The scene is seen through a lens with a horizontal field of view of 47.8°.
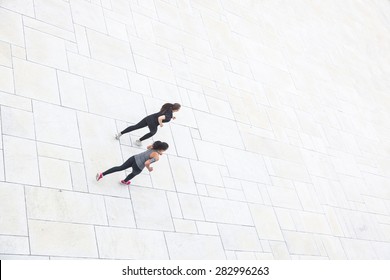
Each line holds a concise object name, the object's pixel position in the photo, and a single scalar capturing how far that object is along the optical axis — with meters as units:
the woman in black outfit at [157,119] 8.51
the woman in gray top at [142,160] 7.54
